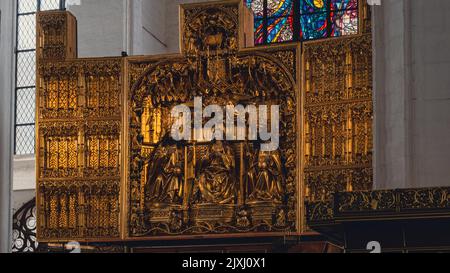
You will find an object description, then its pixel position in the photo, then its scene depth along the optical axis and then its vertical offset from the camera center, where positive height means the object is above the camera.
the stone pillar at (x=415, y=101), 13.45 +0.95
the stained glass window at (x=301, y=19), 21.66 +3.03
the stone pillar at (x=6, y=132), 17.34 +0.77
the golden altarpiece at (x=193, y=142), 16.25 +0.70
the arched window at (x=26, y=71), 22.36 +2.15
